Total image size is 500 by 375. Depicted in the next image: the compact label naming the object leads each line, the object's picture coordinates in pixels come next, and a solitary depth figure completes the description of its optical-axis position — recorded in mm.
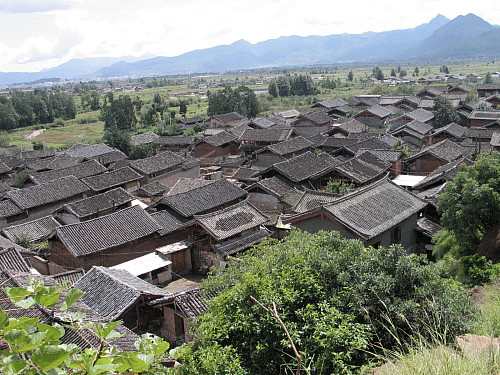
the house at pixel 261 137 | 52469
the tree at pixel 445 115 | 58688
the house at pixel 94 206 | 31594
